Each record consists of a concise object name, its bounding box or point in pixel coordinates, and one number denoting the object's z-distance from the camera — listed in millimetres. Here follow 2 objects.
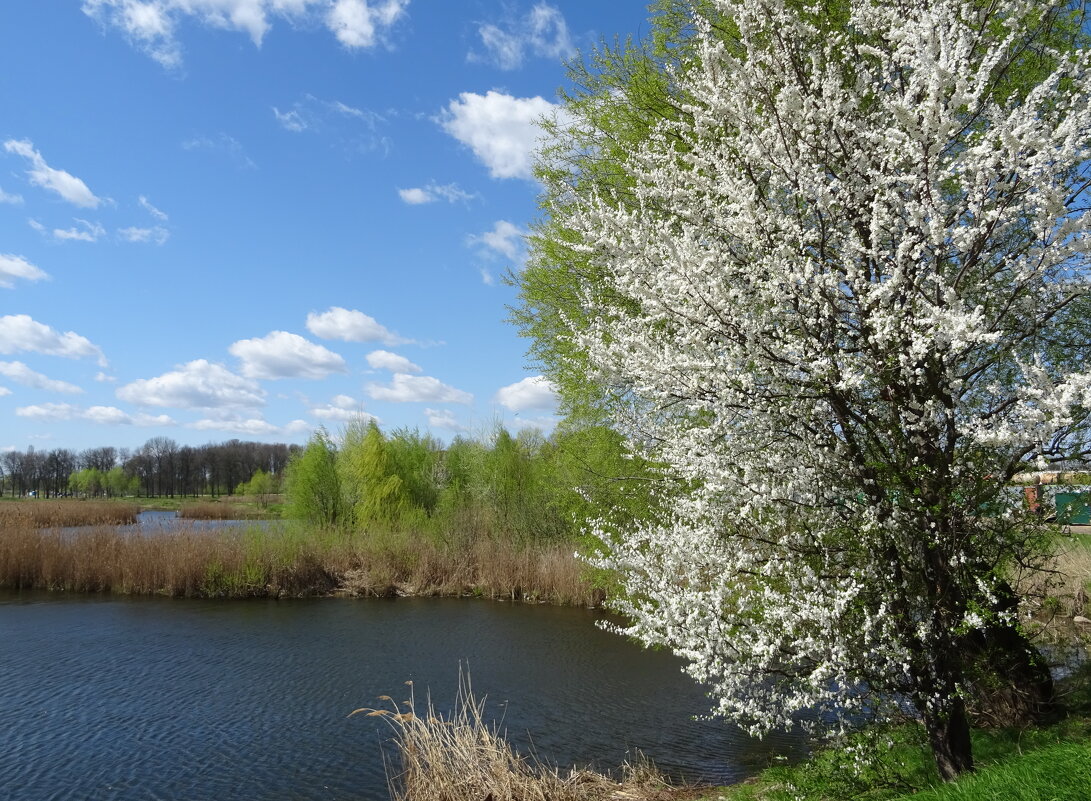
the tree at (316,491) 27781
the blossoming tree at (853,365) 4293
